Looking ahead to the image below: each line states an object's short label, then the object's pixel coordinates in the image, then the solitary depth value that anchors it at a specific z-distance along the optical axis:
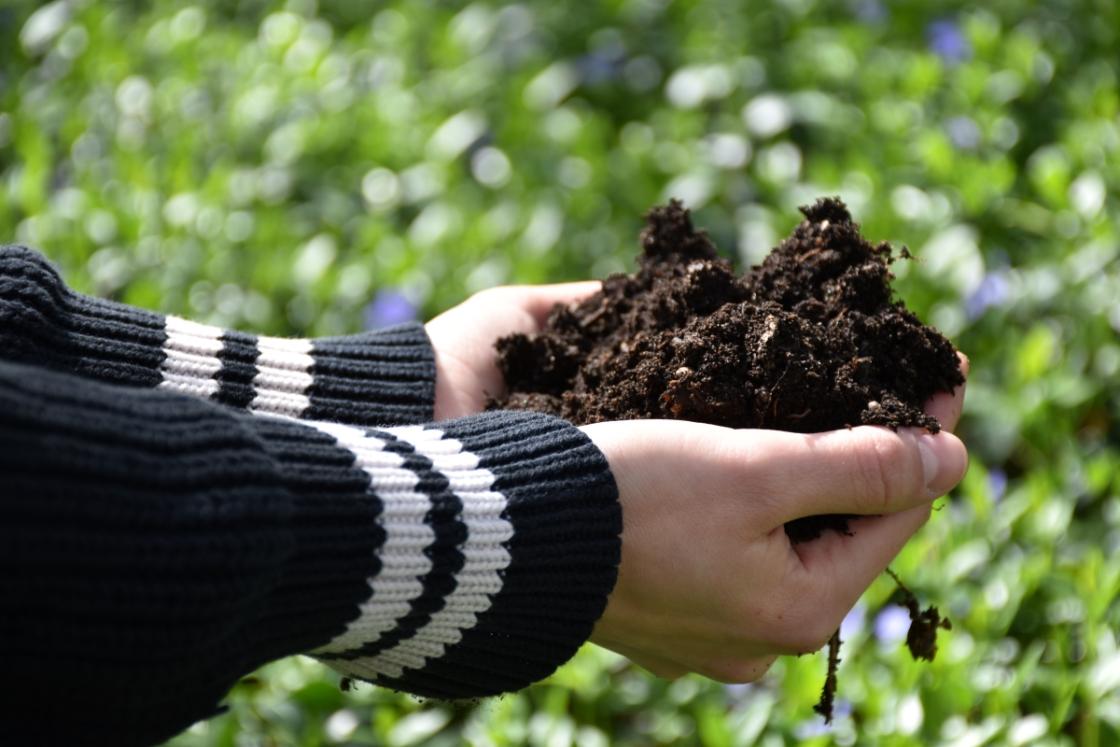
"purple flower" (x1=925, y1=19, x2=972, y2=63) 3.17
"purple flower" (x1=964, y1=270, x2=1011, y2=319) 2.51
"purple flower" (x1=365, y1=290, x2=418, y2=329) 2.64
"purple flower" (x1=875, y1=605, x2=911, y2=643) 2.01
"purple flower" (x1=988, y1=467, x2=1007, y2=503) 2.24
